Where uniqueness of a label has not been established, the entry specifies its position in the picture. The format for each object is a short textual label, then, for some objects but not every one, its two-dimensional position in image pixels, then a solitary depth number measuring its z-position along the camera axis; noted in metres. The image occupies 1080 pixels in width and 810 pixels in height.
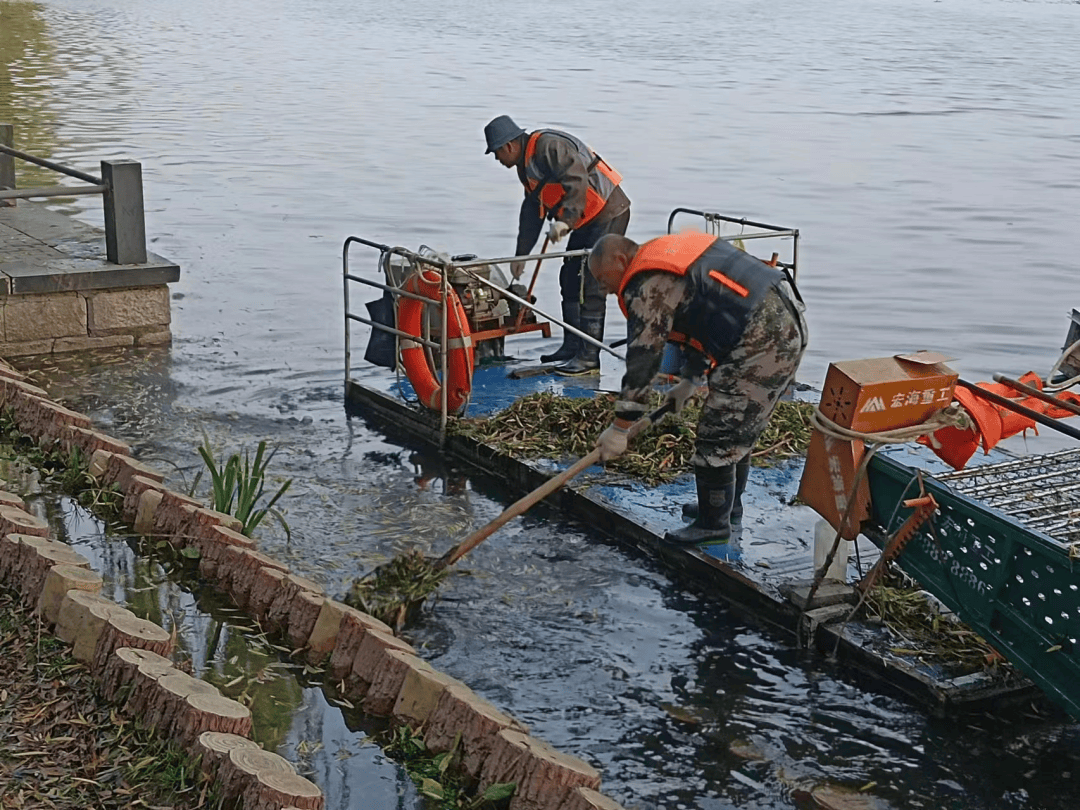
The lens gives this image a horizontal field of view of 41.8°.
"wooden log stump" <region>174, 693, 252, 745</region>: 4.38
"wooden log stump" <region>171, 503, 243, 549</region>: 6.47
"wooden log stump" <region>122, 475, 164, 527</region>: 6.88
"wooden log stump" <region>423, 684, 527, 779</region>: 4.68
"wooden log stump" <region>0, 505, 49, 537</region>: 5.76
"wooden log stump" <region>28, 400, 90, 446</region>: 7.88
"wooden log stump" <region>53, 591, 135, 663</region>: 4.91
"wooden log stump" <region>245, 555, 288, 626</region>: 5.91
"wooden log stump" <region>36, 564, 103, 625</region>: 5.16
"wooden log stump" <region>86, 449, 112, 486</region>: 7.32
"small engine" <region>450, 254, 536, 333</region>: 9.77
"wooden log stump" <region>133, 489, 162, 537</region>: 6.76
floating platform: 5.85
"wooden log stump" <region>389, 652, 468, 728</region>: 4.95
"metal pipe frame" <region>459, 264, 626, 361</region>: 8.60
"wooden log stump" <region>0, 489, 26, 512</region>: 6.19
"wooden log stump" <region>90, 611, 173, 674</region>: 4.82
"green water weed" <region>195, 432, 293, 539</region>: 6.72
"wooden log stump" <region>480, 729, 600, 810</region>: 4.36
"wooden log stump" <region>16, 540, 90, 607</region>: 5.35
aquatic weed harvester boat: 5.11
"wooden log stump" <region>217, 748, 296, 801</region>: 4.07
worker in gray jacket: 9.83
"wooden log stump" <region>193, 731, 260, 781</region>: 4.21
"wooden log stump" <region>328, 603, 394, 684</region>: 5.39
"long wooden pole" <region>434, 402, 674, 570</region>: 6.48
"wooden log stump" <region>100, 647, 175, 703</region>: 4.66
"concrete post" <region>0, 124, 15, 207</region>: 12.84
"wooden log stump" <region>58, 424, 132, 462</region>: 7.55
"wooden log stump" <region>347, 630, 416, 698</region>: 5.26
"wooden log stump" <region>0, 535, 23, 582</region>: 5.54
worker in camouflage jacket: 6.51
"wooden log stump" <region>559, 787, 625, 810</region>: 4.21
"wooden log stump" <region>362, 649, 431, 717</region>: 5.12
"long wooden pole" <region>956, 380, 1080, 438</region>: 5.20
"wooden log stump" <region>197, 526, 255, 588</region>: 6.31
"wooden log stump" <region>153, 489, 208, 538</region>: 6.60
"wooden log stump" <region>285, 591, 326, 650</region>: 5.65
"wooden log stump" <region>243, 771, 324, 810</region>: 3.97
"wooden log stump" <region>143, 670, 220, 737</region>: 4.45
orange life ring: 8.98
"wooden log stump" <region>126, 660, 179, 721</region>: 4.56
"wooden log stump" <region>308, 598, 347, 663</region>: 5.54
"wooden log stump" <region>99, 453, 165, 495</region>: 7.07
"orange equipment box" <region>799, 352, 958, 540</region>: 5.71
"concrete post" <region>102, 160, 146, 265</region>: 10.66
